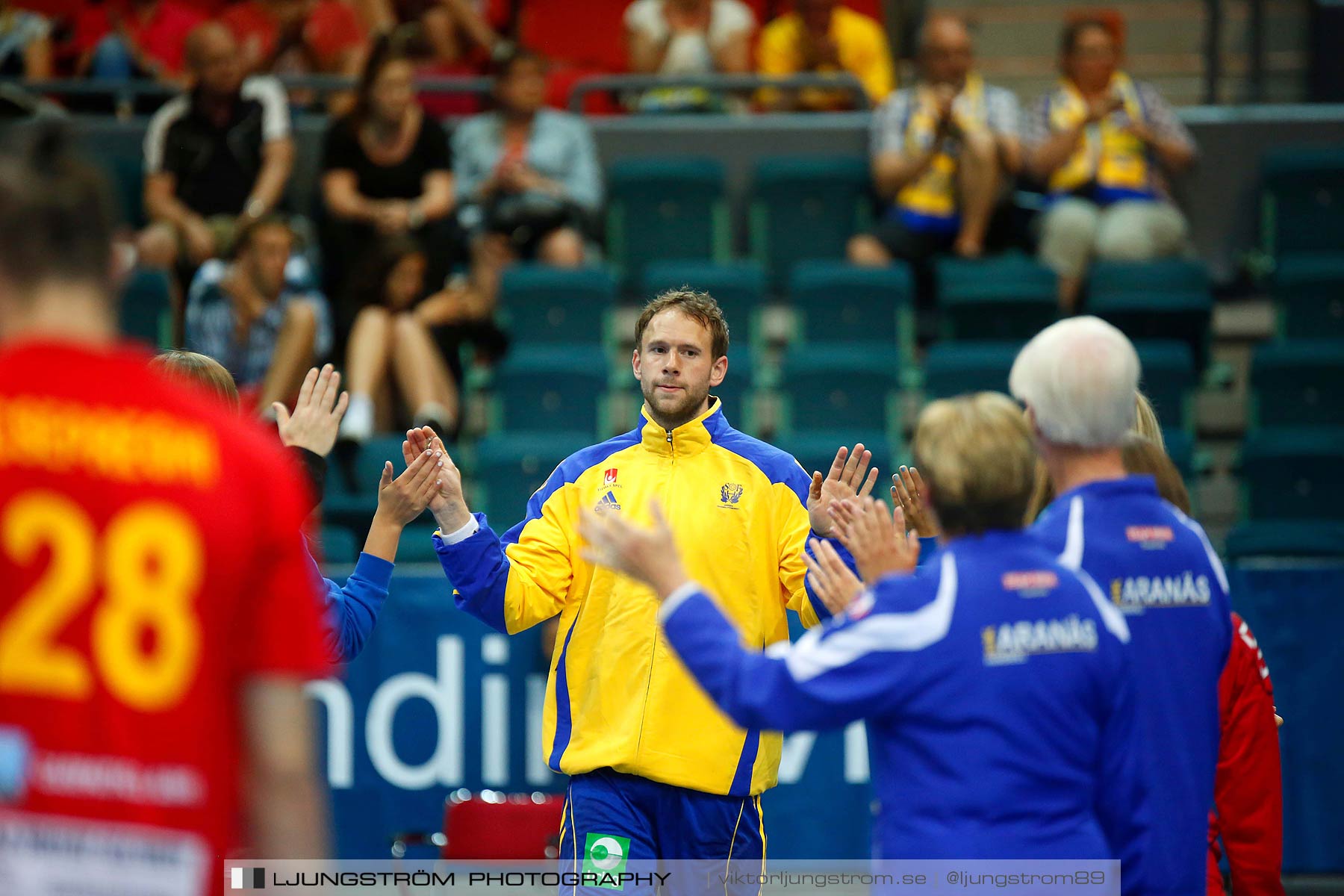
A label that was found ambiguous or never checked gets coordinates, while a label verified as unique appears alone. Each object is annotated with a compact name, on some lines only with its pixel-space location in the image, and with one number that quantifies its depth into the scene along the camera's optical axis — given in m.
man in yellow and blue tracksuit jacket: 8.66
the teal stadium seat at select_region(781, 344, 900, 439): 17.70
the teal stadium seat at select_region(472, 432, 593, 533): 16.27
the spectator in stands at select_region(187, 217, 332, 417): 17.58
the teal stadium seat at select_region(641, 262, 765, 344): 18.75
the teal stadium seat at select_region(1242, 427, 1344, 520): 16.94
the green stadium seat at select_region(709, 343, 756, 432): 17.09
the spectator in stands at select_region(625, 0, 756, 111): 21.62
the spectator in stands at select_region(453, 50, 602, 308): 19.33
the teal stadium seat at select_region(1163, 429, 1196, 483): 16.84
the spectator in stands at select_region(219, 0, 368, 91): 21.69
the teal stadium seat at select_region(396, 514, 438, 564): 15.56
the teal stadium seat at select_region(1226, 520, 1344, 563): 15.31
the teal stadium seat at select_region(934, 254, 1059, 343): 18.75
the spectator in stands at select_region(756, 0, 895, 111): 21.50
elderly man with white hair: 6.53
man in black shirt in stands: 19.31
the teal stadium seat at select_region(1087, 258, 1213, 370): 18.84
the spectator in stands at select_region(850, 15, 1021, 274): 19.50
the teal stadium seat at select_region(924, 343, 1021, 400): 17.50
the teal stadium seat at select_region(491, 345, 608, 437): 17.53
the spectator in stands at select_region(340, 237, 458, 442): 17.34
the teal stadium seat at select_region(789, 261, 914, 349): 18.77
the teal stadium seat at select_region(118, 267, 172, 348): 18.70
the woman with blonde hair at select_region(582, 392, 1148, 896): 5.90
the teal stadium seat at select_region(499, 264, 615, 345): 18.56
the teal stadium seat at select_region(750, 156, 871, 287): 20.53
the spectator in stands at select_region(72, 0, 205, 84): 21.89
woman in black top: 18.97
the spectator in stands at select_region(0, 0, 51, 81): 21.91
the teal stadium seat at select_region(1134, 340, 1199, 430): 17.83
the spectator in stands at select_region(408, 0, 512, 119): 22.55
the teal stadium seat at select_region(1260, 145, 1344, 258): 20.37
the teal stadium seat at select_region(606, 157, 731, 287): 20.33
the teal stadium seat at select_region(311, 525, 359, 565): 14.95
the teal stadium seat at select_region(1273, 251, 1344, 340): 19.02
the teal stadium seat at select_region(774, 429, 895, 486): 15.99
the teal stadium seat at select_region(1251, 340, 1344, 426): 17.86
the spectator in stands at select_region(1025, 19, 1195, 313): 19.58
